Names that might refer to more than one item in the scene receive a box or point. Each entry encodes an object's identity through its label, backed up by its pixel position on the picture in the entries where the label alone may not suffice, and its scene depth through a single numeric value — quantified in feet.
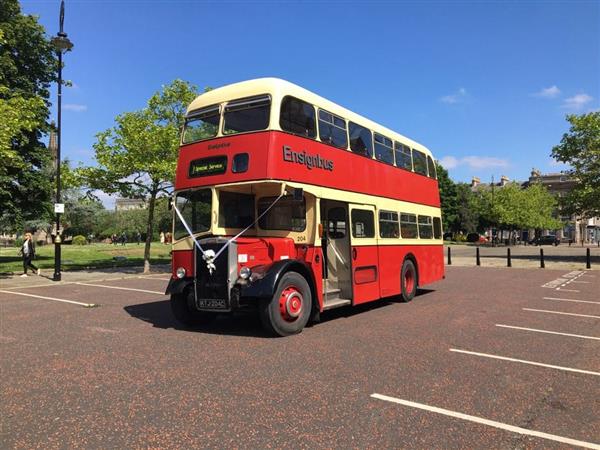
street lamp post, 54.80
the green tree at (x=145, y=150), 64.18
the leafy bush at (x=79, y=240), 200.54
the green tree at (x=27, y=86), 75.82
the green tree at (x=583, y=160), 92.63
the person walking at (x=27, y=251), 60.23
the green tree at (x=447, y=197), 243.81
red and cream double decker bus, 25.18
